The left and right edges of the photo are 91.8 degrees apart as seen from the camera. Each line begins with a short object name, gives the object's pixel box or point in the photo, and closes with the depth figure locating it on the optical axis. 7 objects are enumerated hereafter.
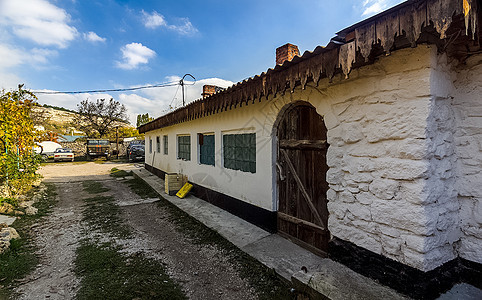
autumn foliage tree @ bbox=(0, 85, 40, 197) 6.54
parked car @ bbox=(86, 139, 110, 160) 25.47
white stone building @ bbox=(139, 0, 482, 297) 2.32
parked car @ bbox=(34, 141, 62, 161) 28.83
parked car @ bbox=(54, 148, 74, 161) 23.18
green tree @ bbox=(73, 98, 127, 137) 31.57
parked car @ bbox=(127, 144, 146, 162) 22.09
